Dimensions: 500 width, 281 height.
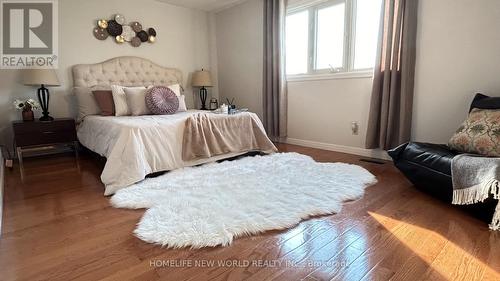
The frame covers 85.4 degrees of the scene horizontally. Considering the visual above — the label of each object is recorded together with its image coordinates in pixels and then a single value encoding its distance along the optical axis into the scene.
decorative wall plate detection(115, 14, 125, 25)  3.99
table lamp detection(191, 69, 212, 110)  4.64
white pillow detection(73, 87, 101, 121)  3.52
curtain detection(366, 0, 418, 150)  2.75
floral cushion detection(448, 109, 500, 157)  1.88
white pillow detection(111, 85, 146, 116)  3.36
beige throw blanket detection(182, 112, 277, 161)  2.74
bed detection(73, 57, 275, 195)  2.30
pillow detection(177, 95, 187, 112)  3.67
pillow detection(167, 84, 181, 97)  3.80
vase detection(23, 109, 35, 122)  3.19
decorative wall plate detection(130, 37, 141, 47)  4.18
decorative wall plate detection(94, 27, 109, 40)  3.86
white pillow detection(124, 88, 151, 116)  3.33
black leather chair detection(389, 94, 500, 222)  1.74
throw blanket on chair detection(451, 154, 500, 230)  1.55
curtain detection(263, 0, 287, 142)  3.90
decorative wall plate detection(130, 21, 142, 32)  4.16
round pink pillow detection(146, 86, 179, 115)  3.29
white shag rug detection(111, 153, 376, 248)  1.57
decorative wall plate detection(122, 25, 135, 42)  4.09
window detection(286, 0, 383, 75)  3.21
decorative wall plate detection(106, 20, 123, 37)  3.94
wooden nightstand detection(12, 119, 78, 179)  3.00
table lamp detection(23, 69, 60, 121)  3.17
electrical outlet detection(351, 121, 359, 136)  3.39
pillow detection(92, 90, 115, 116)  3.42
